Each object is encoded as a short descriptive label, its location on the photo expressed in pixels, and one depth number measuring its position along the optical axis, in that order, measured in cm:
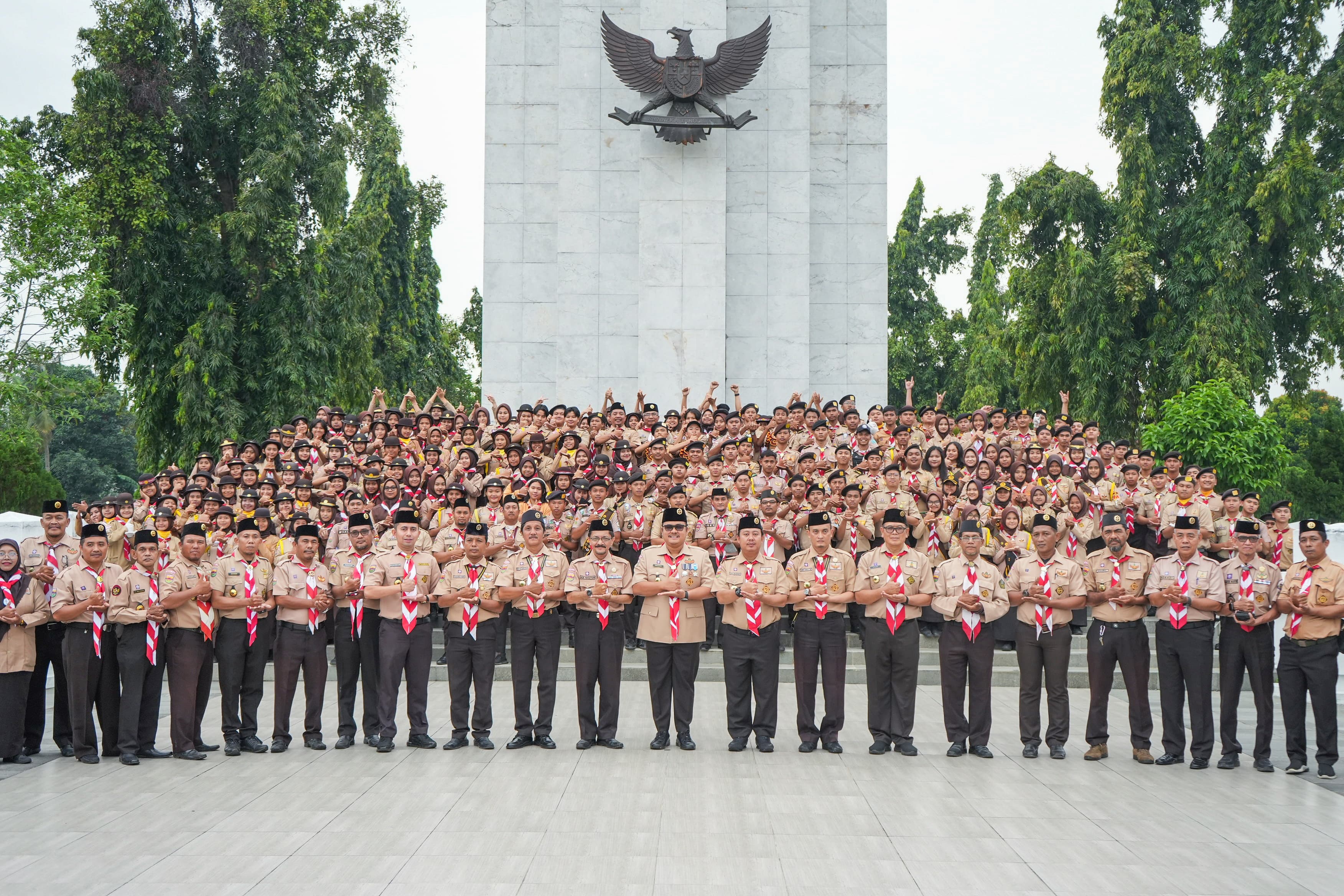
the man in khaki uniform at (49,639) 978
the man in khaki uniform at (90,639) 948
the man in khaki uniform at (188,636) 956
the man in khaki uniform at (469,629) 999
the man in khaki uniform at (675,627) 990
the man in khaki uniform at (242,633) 976
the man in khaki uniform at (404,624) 985
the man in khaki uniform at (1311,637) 927
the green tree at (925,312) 4472
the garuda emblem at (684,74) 2114
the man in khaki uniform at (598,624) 997
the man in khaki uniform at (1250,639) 948
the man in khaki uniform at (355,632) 999
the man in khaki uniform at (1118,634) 969
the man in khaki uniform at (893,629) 984
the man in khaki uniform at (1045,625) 974
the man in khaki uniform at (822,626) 984
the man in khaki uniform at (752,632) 987
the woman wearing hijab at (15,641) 943
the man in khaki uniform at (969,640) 976
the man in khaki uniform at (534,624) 995
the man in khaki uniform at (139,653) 949
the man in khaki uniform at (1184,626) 963
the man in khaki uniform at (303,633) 986
